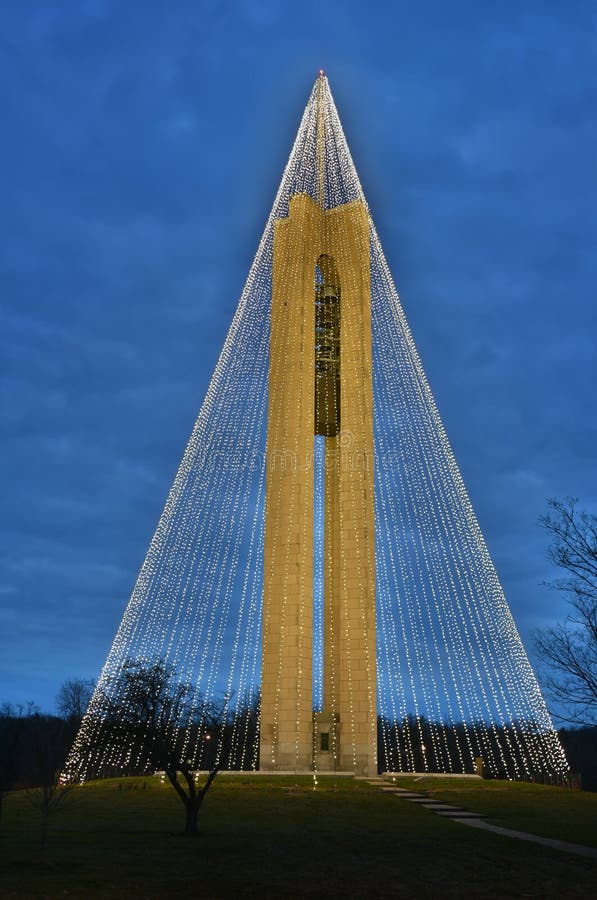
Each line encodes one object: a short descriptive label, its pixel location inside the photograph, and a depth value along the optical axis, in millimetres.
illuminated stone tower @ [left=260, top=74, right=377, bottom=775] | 34281
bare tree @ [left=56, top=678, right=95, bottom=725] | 58388
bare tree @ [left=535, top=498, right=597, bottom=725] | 12981
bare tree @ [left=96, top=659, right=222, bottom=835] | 16609
